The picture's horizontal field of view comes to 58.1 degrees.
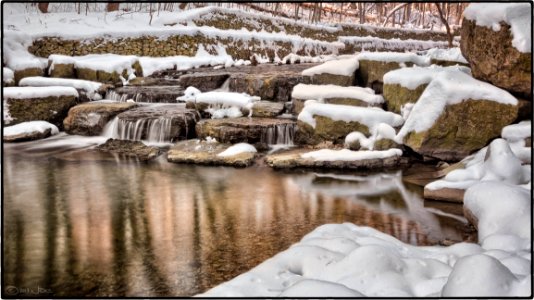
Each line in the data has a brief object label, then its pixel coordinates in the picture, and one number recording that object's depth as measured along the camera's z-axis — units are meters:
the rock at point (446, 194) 6.00
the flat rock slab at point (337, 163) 8.09
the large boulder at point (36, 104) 11.83
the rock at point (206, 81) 13.93
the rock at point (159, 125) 10.30
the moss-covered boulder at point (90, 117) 11.19
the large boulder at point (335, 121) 8.99
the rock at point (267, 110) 10.59
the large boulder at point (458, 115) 7.59
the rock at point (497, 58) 7.11
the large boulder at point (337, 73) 10.98
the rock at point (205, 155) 8.47
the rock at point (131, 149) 9.23
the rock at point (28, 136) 10.41
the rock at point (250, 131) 9.54
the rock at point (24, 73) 14.52
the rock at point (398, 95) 9.03
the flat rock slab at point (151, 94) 12.95
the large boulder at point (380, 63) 10.59
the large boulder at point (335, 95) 9.83
